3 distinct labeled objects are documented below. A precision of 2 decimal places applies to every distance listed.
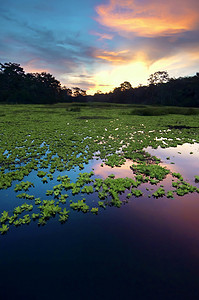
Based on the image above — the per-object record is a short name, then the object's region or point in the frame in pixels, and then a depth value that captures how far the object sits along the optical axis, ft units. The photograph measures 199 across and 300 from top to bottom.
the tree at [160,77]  312.71
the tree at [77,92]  460.55
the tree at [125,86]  423.23
